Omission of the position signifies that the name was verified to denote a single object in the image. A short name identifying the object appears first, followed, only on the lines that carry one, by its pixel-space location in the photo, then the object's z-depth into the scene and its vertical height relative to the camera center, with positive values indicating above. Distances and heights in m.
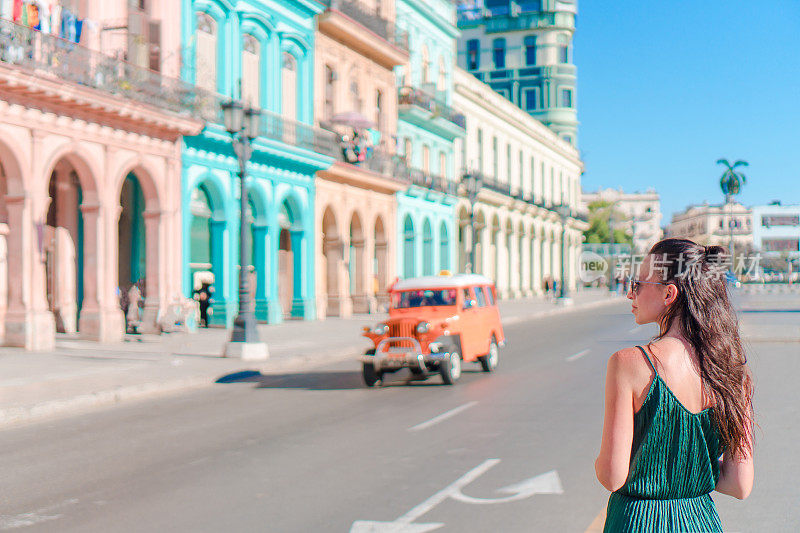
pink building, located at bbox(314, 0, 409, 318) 34.47 +4.96
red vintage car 14.29 -0.77
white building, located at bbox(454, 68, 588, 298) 53.50 +6.13
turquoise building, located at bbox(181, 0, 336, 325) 27.08 +4.08
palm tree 60.59 +6.53
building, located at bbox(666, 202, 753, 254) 69.12 +5.69
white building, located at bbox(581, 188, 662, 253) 171.75 +14.44
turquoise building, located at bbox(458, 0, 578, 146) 79.94 +19.88
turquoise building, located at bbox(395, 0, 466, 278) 42.28 +7.16
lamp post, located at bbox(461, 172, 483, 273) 34.97 +3.68
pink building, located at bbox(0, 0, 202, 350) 19.72 +3.02
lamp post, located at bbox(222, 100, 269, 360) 18.34 +0.90
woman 2.50 -0.34
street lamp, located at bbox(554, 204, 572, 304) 48.22 +3.28
